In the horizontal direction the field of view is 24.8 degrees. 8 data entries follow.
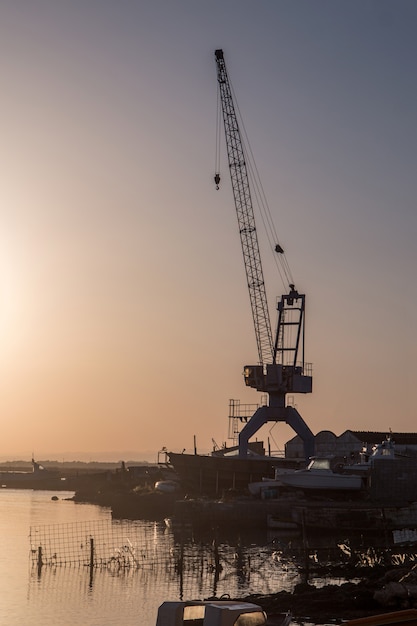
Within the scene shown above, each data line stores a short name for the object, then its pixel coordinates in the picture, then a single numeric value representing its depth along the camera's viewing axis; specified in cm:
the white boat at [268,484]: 7602
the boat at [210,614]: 2628
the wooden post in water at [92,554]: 4867
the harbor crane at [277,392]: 9550
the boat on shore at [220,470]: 8969
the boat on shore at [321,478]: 7181
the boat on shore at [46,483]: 18840
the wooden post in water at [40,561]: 5114
